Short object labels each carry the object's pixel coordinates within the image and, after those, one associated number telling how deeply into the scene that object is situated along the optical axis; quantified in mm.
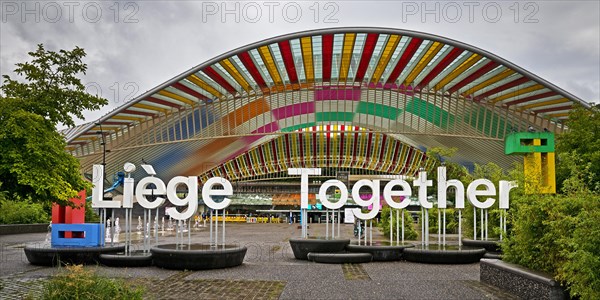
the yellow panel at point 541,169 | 25219
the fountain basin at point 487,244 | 21141
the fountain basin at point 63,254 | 17906
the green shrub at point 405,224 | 30094
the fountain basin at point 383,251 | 19891
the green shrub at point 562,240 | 9125
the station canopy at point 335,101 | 40406
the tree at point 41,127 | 14281
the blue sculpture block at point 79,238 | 19406
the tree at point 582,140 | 29480
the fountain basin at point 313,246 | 20125
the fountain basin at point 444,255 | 18953
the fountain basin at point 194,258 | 16859
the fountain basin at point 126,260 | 17547
